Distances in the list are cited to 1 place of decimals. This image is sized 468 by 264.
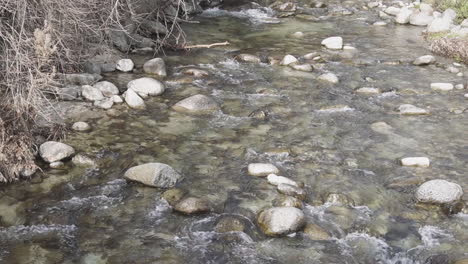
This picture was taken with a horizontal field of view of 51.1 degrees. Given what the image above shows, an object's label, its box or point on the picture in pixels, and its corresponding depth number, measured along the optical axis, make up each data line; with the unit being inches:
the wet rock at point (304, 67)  360.1
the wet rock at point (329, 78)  337.4
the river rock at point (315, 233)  173.3
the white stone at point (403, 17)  530.6
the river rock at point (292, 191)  196.1
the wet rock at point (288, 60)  372.2
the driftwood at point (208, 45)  398.3
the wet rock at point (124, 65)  338.3
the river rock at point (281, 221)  173.2
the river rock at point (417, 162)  224.2
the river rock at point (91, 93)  283.6
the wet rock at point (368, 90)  320.5
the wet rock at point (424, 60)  379.6
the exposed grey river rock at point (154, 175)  201.0
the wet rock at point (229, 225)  174.9
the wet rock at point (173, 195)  190.7
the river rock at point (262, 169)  213.0
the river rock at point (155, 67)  339.0
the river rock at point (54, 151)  213.2
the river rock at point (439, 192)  193.5
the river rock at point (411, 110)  286.4
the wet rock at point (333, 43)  420.8
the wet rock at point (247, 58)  380.5
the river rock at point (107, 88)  293.3
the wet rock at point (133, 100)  281.9
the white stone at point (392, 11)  565.1
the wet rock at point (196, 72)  339.6
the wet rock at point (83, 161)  215.5
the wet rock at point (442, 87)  329.4
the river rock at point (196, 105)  282.7
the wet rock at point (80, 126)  246.5
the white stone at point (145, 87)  301.0
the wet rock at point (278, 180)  203.9
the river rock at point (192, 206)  183.6
